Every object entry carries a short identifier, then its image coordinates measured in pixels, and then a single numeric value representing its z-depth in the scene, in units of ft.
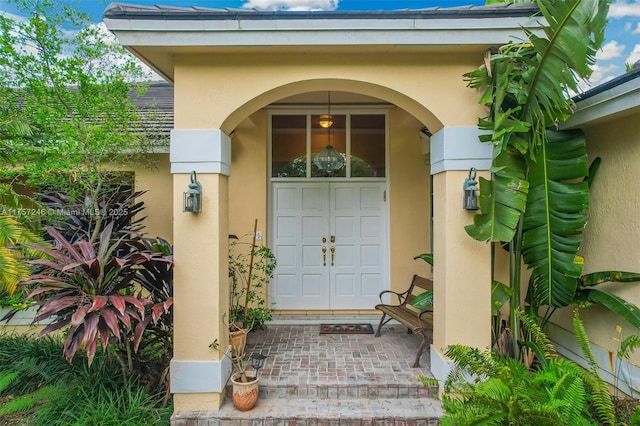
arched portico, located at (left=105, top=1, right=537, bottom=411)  12.14
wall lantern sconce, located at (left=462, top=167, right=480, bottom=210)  12.17
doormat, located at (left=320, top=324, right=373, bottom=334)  18.16
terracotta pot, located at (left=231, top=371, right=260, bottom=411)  11.88
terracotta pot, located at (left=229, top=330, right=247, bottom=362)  14.57
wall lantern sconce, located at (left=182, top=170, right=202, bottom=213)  11.91
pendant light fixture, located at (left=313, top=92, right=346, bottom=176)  19.51
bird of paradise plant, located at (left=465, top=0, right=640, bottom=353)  10.03
